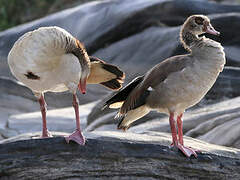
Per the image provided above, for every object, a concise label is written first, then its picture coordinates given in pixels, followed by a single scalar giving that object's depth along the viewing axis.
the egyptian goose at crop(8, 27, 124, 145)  11.78
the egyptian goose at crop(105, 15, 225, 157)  11.80
